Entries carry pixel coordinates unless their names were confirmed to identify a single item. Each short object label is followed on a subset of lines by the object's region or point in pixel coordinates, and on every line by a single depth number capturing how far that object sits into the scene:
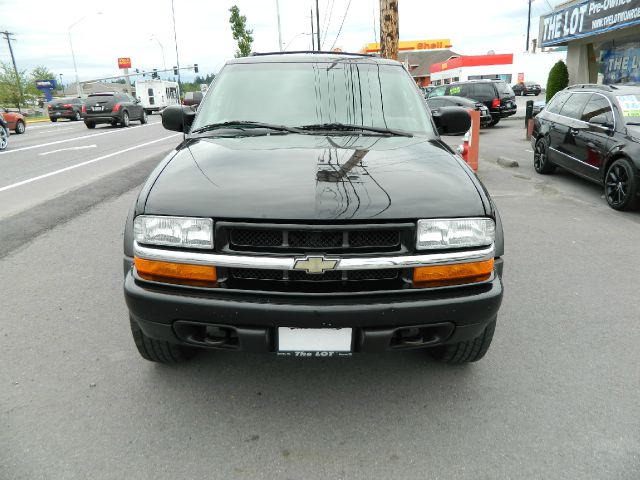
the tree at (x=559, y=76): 19.84
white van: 46.88
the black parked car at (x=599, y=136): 6.89
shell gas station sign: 86.81
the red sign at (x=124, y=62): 97.06
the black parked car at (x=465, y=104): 16.86
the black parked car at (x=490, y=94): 19.31
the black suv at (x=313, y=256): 2.16
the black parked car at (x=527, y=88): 47.10
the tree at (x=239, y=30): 45.97
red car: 20.98
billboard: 14.40
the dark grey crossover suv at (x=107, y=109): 23.16
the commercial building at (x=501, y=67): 51.09
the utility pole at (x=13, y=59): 52.76
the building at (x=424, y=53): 74.00
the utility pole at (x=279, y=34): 41.24
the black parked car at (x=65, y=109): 33.62
